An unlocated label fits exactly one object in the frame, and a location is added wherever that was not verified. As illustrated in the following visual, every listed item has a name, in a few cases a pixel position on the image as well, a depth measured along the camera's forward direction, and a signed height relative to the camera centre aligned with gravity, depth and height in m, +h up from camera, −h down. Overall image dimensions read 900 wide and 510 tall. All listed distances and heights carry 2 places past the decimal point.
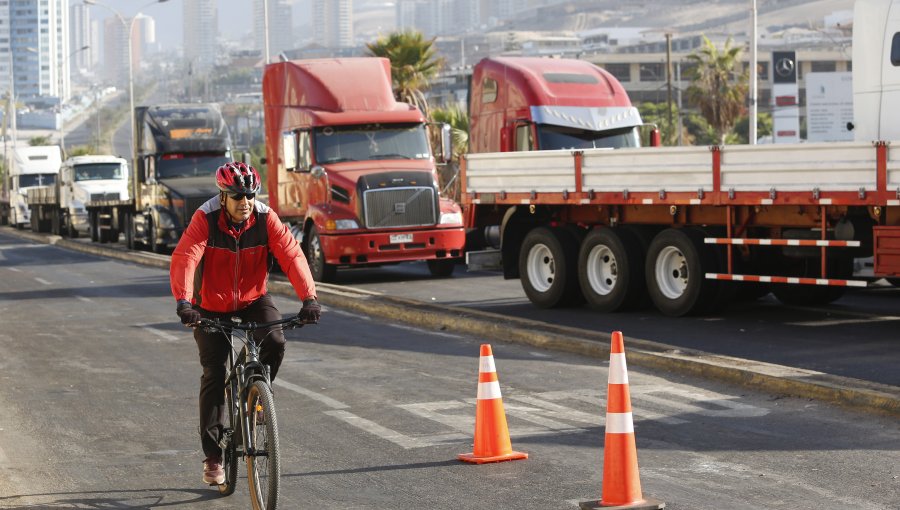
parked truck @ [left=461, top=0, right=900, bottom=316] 14.96 -0.28
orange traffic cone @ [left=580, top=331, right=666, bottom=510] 7.43 -1.32
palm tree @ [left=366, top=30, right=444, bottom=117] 45.53 +4.13
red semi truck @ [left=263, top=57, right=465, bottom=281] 24.27 +0.35
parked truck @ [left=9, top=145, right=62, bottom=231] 64.19 +1.19
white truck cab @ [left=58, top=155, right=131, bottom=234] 48.16 +0.55
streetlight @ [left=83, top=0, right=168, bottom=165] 68.25 +7.74
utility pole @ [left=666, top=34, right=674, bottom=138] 73.42 +6.44
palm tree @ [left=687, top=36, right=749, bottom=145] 75.69 +5.06
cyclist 7.66 -0.40
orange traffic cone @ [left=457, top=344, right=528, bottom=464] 8.87 -1.36
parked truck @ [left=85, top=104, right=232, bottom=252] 35.97 +0.92
